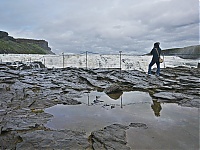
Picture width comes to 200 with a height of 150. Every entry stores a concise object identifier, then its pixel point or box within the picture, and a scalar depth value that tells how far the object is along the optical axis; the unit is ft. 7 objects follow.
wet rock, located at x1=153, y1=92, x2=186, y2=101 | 19.63
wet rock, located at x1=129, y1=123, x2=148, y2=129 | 12.23
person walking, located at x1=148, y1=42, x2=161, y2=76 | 35.35
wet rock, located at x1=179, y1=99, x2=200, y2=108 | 17.14
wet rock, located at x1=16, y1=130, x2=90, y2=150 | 9.55
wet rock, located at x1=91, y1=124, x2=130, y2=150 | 9.68
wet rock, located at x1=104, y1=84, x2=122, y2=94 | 23.15
